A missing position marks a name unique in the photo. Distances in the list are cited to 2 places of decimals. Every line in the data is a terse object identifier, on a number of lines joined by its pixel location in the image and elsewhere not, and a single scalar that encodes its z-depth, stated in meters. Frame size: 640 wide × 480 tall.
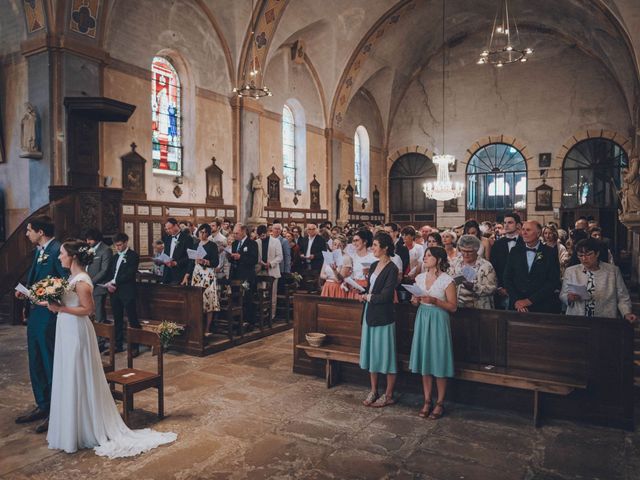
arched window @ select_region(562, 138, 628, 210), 19.00
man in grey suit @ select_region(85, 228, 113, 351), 6.85
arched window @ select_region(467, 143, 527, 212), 20.64
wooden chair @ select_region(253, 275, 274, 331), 8.27
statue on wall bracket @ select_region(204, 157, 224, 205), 14.05
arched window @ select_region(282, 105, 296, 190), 17.62
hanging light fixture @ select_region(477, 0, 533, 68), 19.70
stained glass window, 12.84
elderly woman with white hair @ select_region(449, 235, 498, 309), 5.25
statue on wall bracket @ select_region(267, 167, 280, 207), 16.42
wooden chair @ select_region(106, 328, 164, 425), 4.38
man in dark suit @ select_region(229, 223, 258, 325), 8.28
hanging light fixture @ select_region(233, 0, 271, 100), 14.38
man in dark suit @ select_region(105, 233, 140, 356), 7.00
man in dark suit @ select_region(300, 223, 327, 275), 10.77
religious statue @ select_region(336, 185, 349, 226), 19.92
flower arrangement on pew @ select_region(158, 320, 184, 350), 5.95
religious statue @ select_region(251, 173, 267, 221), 15.07
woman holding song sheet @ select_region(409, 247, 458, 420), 4.68
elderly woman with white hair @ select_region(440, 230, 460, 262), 6.20
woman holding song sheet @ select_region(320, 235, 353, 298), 6.38
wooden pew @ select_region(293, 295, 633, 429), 4.49
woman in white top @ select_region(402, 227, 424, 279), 7.73
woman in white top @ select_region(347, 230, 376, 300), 5.94
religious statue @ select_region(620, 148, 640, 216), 10.56
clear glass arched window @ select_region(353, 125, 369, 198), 22.17
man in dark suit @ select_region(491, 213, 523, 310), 6.04
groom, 4.59
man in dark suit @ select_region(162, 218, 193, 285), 7.87
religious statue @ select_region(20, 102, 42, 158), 9.99
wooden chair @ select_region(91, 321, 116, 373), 4.62
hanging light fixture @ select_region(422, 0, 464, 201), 15.75
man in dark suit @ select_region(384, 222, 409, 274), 7.40
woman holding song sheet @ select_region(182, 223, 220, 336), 7.46
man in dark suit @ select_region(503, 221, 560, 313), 5.16
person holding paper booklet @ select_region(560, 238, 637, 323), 4.69
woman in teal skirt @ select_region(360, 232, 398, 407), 4.89
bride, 3.91
